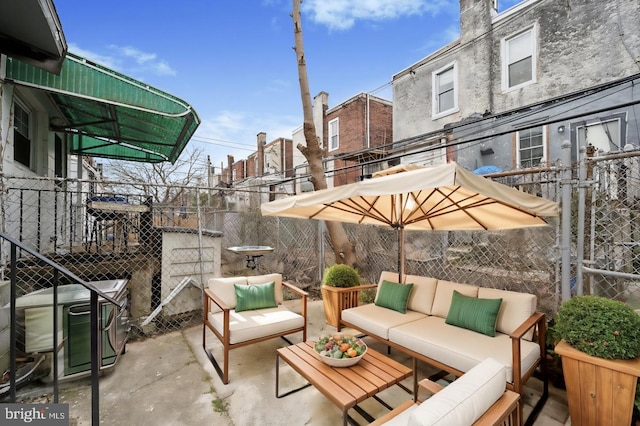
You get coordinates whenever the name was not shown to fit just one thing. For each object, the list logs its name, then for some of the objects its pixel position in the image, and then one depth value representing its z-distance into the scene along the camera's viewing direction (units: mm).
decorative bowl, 2545
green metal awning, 3871
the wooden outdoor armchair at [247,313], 3320
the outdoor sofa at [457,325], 2625
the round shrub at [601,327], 2170
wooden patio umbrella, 2162
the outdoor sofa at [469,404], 1291
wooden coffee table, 2162
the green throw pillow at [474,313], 3056
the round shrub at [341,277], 4621
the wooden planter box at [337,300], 4375
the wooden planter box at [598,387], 2094
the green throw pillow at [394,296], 3863
